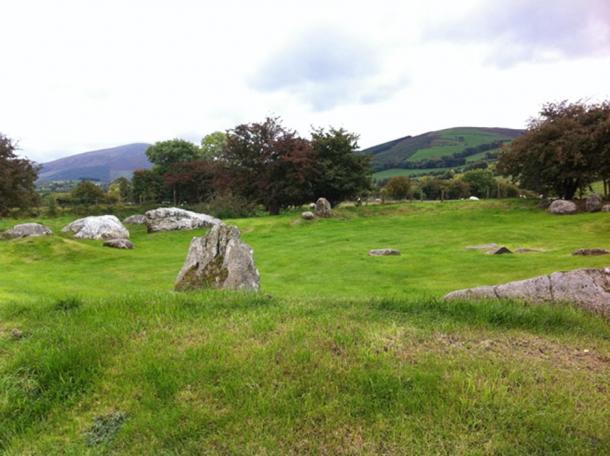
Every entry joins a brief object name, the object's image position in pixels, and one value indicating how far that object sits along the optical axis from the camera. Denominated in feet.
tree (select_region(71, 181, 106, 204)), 159.30
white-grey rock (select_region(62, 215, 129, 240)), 78.89
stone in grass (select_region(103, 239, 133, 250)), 68.24
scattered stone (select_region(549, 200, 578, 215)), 84.17
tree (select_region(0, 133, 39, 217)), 85.35
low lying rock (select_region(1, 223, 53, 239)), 71.87
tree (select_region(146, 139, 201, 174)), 216.74
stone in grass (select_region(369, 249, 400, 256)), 52.57
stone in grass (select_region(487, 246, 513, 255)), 47.98
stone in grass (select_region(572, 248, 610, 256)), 42.27
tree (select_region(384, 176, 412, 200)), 164.44
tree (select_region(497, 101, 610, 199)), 84.74
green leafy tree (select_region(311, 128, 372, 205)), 110.01
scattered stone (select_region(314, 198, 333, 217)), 96.73
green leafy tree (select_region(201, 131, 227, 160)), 236.63
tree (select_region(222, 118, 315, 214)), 110.93
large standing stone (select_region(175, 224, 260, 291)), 28.96
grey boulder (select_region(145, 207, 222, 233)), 89.81
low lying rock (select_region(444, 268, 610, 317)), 20.29
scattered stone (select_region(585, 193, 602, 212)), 83.76
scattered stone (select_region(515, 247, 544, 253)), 49.88
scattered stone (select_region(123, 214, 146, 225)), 110.73
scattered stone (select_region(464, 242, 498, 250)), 54.19
